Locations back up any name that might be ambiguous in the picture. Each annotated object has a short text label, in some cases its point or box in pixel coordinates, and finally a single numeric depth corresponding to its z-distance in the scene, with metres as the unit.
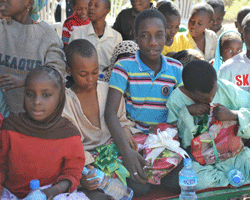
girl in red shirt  2.04
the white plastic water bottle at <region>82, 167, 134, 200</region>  2.37
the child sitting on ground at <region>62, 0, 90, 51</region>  4.41
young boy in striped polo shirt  2.73
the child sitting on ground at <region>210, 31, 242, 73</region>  3.69
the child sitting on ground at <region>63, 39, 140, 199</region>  2.51
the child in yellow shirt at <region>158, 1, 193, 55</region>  3.91
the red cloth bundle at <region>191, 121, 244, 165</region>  2.70
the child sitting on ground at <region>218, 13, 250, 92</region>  3.11
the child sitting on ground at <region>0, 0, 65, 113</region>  2.83
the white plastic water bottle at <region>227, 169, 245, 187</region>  2.59
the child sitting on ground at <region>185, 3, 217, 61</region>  4.31
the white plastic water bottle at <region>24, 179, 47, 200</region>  1.87
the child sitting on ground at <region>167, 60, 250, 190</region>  2.61
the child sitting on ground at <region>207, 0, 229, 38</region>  5.19
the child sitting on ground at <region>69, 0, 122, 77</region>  3.89
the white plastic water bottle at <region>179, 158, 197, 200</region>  2.51
